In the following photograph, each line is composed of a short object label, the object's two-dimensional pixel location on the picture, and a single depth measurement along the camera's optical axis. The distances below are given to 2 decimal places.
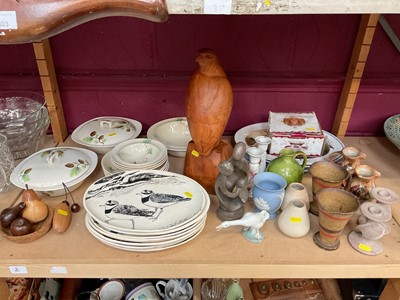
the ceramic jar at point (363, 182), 0.89
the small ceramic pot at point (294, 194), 0.87
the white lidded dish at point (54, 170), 0.92
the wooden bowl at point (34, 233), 0.80
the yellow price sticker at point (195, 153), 0.92
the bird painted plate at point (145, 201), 0.81
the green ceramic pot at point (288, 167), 0.92
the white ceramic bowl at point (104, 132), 1.08
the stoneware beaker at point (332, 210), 0.77
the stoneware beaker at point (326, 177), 0.84
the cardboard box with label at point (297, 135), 1.00
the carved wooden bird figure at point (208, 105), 0.82
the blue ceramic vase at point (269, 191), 0.84
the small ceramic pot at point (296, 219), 0.83
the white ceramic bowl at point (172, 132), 1.13
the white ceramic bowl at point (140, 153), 1.00
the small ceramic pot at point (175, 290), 1.07
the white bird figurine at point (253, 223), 0.81
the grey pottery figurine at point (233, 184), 0.79
